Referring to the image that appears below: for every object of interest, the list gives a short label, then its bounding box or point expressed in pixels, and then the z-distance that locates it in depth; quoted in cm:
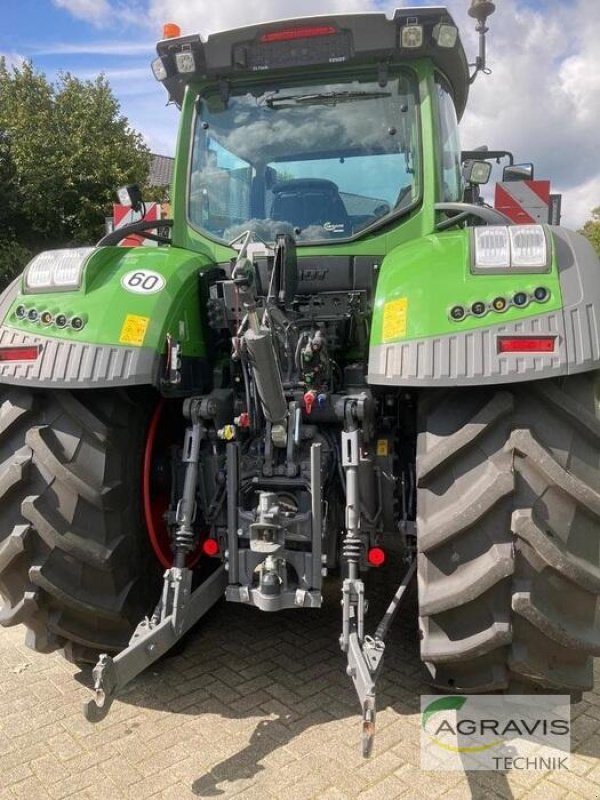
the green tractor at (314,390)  239
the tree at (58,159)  1753
